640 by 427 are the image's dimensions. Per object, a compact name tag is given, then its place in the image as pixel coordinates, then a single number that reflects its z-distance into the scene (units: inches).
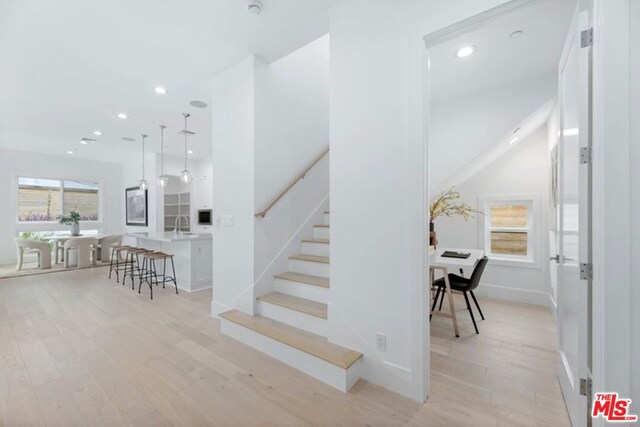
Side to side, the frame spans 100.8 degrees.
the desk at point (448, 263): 105.3
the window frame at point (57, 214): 263.1
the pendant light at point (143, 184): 224.7
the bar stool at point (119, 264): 198.4
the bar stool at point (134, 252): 178.2
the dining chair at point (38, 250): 223.5
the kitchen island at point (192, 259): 170.9
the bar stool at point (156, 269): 166.6
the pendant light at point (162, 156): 205.5
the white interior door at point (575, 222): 52.5
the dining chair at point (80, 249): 237.6
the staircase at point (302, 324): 76.0
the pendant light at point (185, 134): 181.5
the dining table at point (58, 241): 250.8
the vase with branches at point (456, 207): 158.2
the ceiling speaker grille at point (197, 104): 158.6
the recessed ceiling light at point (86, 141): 227.1
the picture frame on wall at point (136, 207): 290.2
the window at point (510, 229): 150.3
